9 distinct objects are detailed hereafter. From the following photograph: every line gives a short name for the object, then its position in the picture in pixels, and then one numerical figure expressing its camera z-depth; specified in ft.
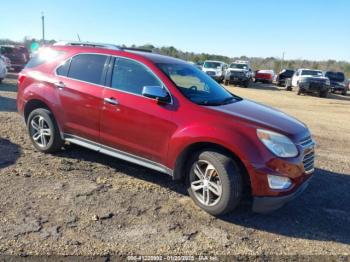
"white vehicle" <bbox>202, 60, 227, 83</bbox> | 106.01
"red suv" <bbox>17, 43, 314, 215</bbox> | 15.03
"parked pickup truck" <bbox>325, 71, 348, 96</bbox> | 100.63
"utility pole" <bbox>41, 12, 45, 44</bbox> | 155.78
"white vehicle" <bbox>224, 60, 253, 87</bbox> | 102.89
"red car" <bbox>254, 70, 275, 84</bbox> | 131.44
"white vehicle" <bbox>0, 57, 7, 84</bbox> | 56.90
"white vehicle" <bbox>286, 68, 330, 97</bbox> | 84.88
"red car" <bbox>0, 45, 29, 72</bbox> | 87.10
